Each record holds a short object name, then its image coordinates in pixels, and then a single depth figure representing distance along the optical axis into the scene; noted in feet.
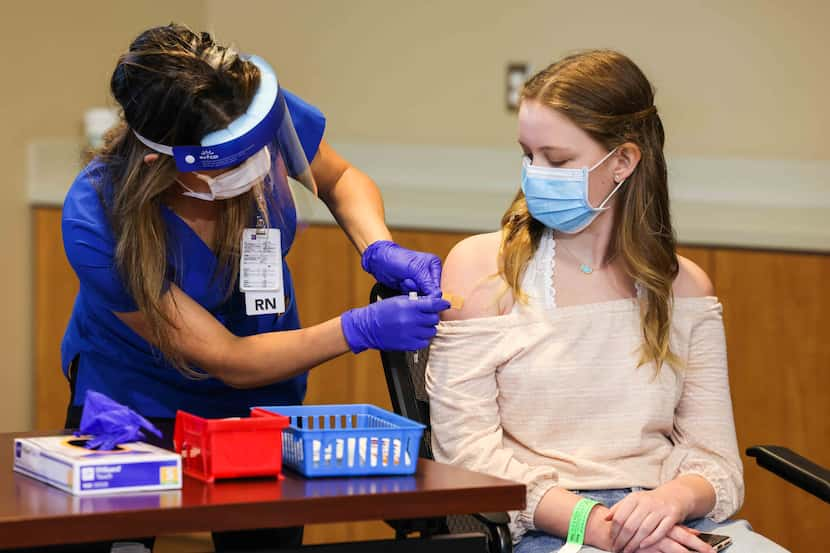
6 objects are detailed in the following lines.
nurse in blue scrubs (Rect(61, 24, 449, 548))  9.68
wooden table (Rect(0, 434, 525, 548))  8.32
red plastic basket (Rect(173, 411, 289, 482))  8.83
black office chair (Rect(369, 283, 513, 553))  9.33
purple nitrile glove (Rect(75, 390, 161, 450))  9.02
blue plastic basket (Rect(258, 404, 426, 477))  8.90
